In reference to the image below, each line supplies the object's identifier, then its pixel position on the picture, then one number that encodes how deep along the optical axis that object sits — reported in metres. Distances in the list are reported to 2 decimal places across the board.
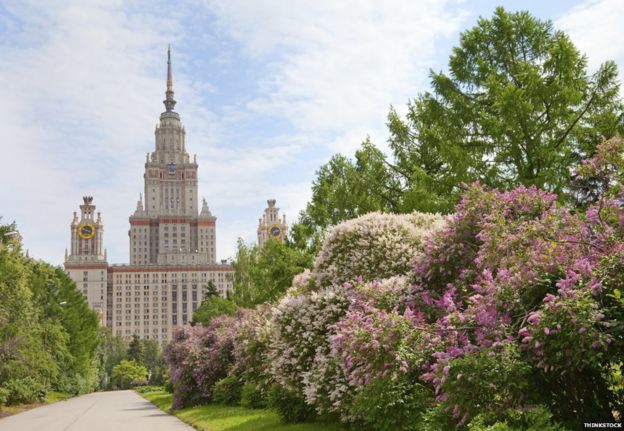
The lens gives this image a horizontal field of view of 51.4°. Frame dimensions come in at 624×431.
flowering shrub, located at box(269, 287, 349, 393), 12.74
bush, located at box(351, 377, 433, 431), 9.09
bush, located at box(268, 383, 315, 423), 14.62
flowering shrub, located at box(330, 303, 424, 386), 8.25
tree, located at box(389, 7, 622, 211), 19.53
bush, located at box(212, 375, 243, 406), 25.09
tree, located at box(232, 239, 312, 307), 32.94
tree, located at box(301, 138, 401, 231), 26.25
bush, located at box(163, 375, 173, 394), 51.11
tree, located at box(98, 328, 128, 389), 109.31
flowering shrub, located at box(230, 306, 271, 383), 20.14
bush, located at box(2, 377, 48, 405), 33.81
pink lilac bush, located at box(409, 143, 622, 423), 6.43
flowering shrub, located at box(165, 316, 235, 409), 28.27
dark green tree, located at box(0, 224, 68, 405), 28.22
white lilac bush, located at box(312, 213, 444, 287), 13.27
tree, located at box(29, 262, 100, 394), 48.09
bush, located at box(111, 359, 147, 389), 113.06
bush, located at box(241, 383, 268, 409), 21.03
